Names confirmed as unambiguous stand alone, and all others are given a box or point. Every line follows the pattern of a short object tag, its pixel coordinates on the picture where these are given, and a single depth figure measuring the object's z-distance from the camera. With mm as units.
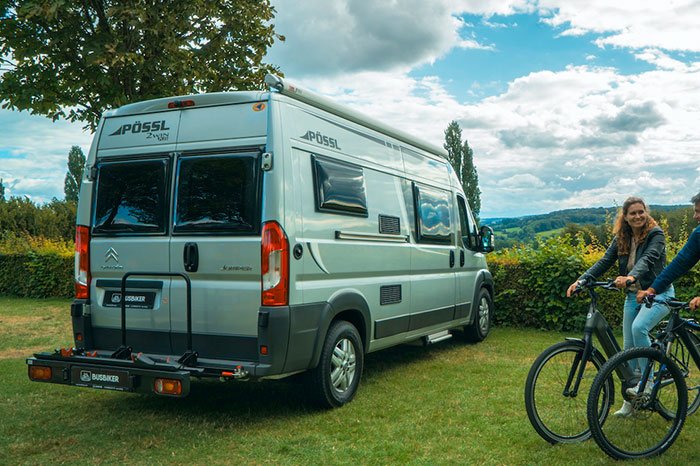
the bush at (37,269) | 17125
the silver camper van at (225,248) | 5359
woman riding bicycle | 5301
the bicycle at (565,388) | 4852
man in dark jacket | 4688
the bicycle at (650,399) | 4684
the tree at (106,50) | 11445
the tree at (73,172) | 57472
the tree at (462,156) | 54625
